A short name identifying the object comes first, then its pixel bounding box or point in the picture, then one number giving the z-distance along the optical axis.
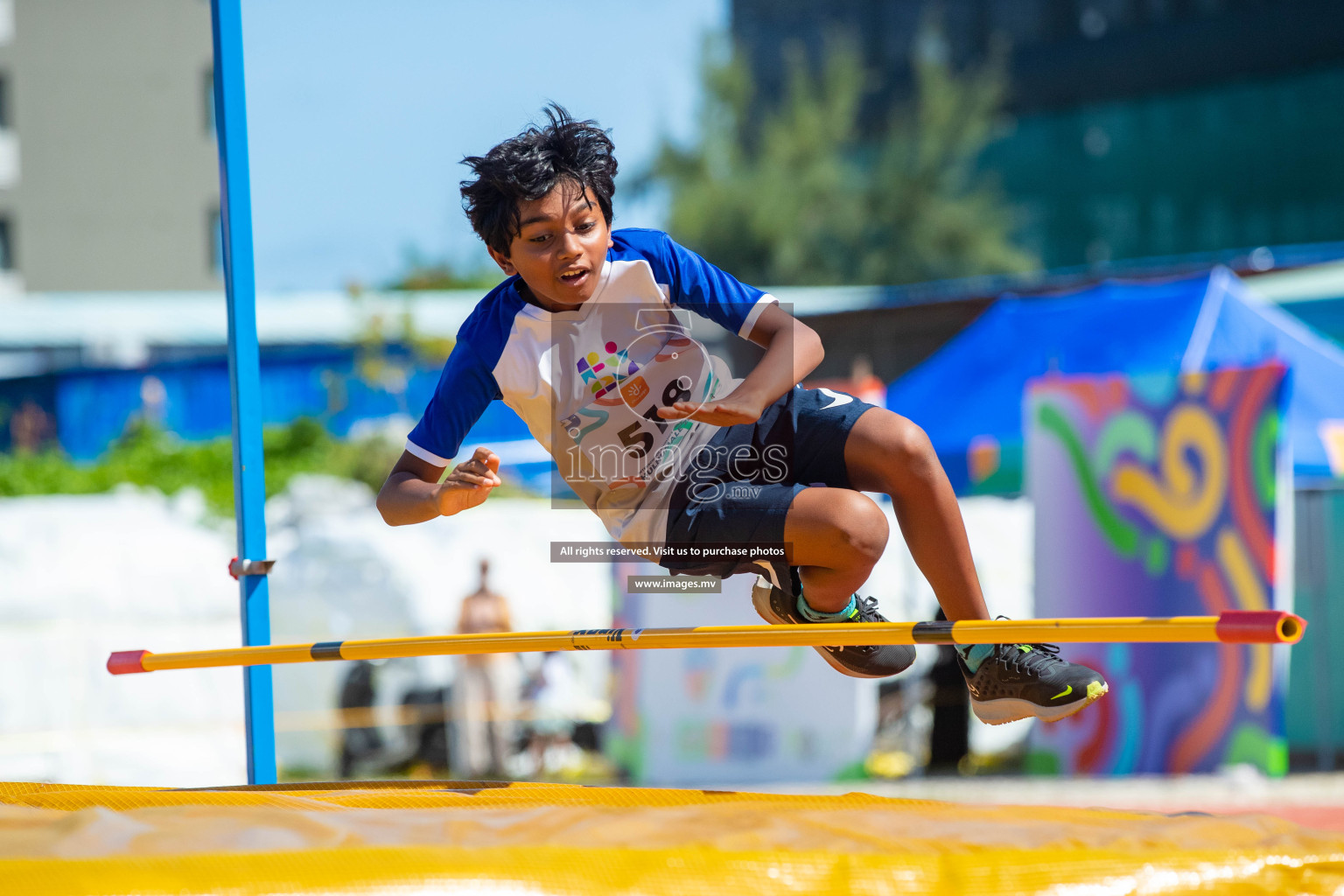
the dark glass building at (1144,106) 55.19
